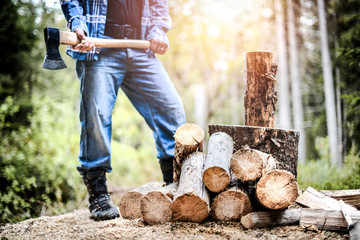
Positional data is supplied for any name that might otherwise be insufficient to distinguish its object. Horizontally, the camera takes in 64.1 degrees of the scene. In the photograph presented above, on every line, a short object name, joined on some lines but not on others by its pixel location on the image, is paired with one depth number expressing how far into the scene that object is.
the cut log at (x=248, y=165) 1.88
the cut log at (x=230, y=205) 1.88
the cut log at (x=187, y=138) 2.16
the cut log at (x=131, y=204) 2.18
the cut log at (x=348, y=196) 2.12
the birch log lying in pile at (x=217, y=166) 1.87
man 2.37
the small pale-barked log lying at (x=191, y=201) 1.82
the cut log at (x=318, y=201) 1.97
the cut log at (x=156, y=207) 1.92
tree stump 2.21
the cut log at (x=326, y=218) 1.76
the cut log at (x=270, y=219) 1.83
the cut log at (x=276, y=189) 1.79
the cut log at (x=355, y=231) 1.56
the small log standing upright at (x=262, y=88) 2.49
